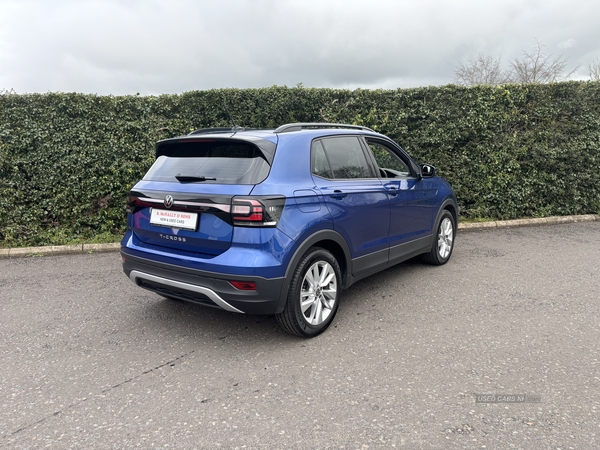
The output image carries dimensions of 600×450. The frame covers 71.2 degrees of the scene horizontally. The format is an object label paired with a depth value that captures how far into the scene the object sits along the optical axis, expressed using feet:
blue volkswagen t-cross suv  9.82
